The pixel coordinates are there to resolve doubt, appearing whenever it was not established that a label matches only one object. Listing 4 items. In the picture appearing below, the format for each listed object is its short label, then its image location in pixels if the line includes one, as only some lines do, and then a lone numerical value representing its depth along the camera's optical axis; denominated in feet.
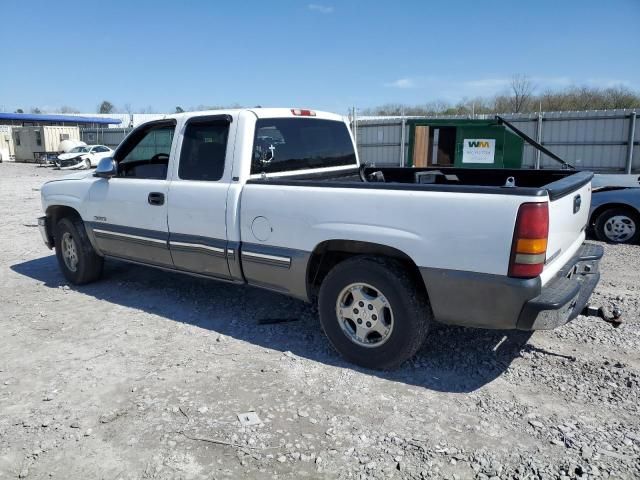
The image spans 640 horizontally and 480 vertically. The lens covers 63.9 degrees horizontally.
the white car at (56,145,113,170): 107.14
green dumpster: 46.03
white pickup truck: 10.28
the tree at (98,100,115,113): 293.02
